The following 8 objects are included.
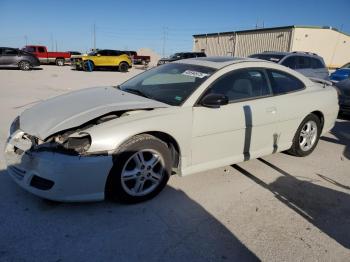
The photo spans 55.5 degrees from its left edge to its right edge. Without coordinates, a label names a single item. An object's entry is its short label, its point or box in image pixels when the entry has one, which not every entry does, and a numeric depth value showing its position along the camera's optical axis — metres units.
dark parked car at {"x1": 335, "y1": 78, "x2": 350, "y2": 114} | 7.82
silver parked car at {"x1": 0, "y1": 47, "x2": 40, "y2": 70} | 22.08
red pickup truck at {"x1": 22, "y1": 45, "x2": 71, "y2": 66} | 28.64
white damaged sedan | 3.13
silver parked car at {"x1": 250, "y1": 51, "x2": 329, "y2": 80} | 11.19
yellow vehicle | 25.19
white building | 31.75
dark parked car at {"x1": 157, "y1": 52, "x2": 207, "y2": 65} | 25.36
